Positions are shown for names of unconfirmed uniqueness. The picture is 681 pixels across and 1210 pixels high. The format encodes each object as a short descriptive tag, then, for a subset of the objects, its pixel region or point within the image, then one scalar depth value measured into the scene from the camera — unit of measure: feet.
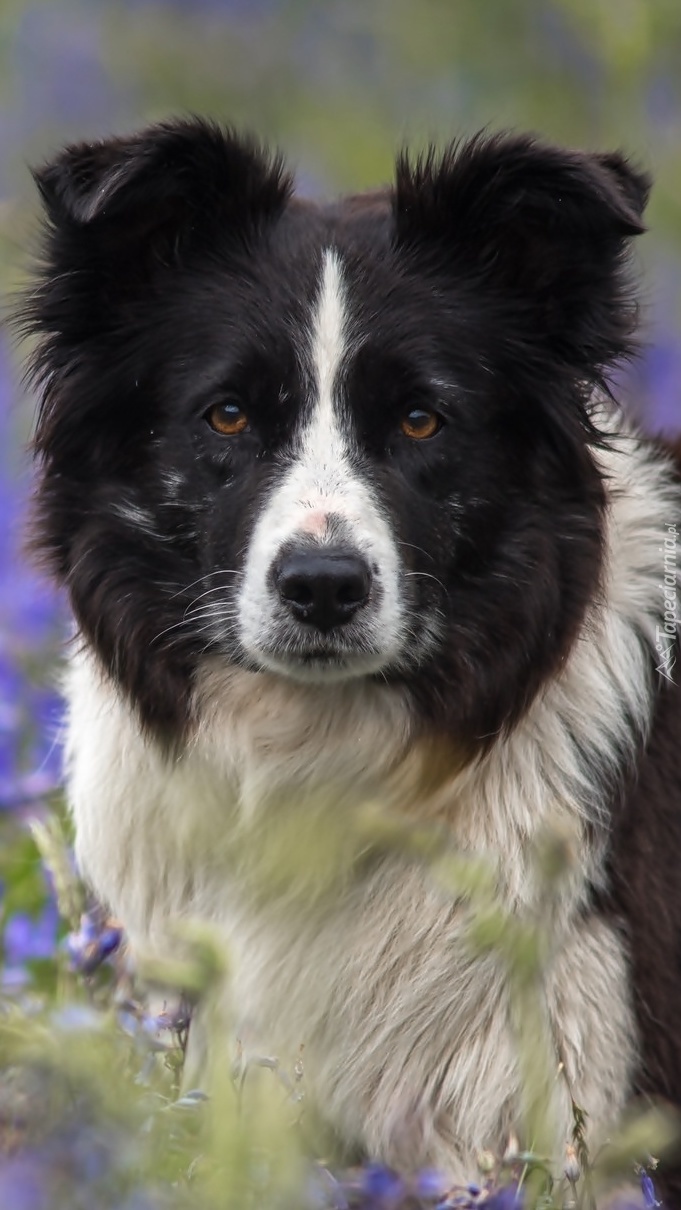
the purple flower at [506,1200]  16.71
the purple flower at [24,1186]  10.62
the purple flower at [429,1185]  18.13
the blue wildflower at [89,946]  22.85
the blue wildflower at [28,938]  27.25
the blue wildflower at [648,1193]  18.65
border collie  23.40
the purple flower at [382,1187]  16.81
